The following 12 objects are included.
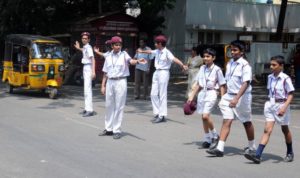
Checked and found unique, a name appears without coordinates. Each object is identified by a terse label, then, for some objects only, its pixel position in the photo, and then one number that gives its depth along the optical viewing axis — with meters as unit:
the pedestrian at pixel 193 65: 16.67
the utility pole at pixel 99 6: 28.11
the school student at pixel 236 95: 8.59
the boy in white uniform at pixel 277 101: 8.34
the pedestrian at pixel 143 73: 17.30
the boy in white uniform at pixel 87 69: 13.34
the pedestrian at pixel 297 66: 23.42
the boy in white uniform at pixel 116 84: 10.48
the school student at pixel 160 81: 12.64
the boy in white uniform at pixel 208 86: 9.24
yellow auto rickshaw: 17.86
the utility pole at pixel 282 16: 28.39
